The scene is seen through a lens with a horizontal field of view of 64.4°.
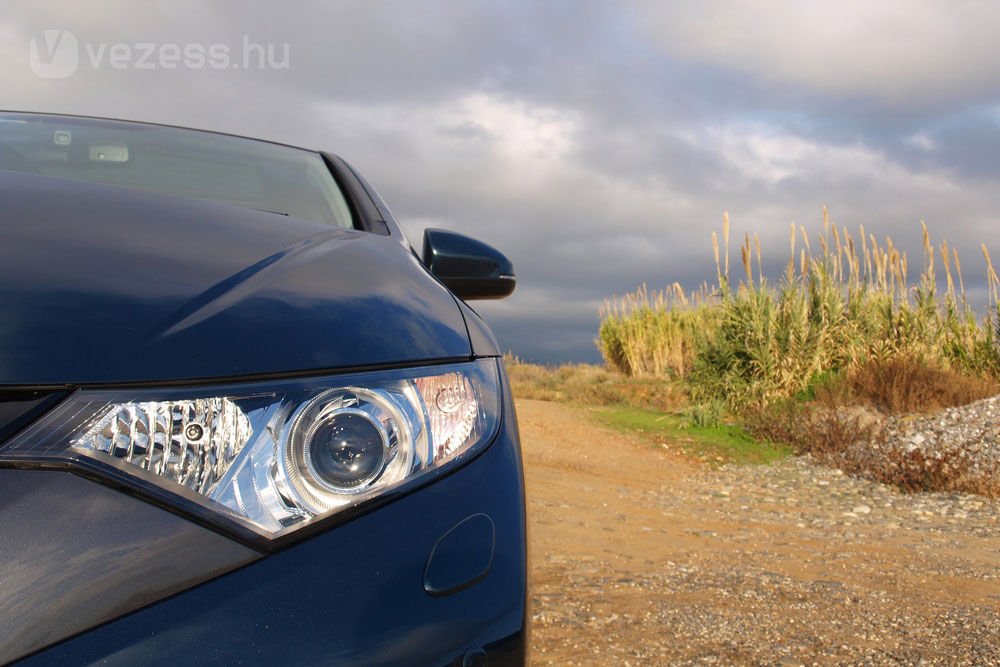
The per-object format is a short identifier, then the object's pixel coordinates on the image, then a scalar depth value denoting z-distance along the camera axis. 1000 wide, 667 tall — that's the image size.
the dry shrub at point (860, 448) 6.86
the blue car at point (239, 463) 0.81
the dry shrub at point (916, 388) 9.38
